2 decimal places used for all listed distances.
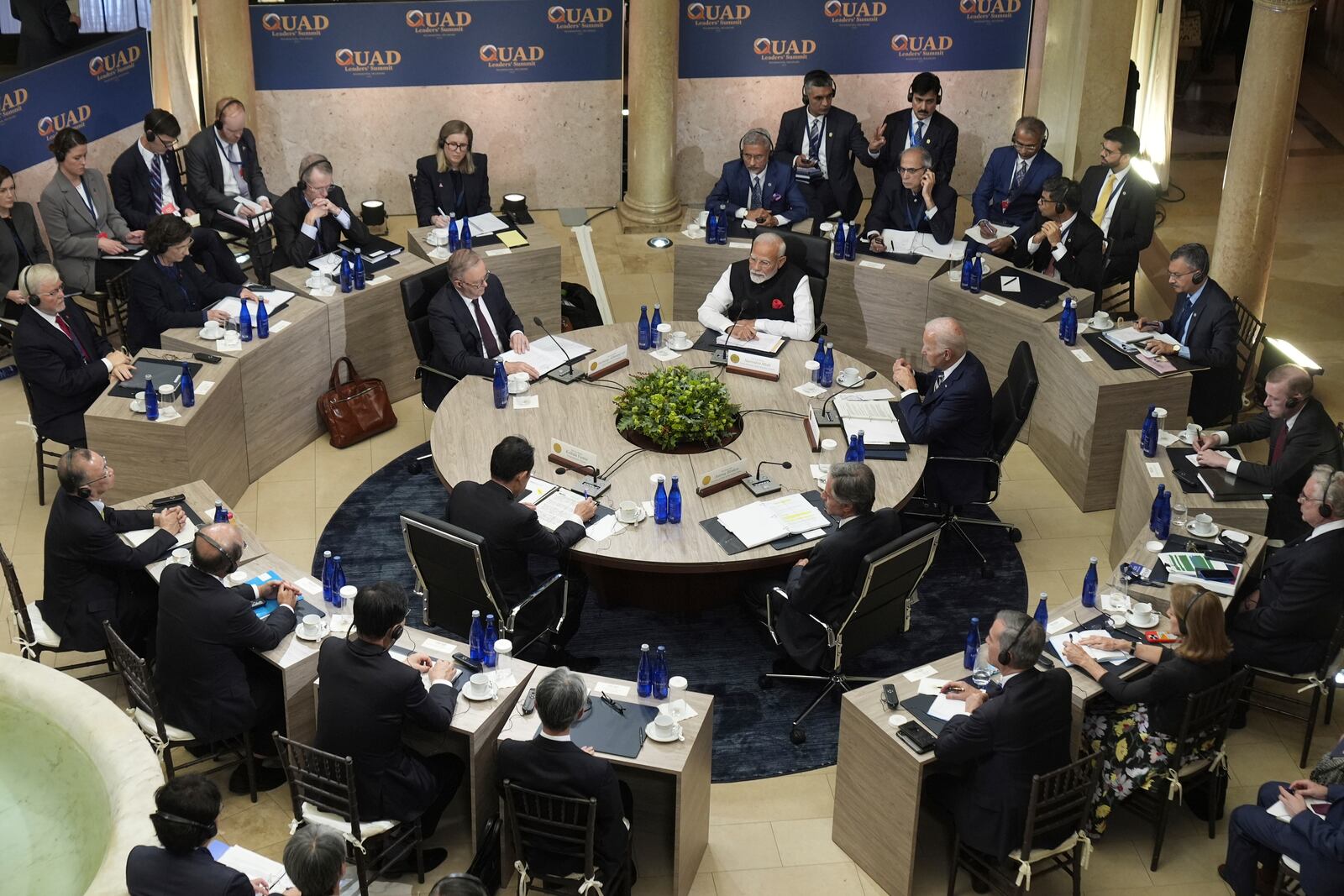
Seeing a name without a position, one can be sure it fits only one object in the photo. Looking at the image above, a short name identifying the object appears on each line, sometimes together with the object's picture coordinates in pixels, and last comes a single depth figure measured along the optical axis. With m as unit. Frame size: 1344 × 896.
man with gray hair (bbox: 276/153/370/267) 9.61
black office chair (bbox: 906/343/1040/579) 8.04
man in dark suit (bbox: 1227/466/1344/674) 6.60
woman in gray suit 9.75
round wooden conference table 7.07
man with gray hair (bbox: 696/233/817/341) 9.06
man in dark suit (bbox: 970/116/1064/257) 10.36
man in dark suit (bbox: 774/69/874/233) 11.24
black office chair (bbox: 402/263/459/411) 8.88
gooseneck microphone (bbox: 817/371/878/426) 8.09
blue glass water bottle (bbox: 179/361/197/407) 8.16
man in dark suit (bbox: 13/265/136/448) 8.27
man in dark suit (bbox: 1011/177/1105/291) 9.77
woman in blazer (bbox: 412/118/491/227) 10.27
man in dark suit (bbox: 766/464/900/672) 6.74
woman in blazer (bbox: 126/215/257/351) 8.73
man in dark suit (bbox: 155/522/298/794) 6.25
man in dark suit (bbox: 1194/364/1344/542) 7.52
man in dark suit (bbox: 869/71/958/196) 11.12
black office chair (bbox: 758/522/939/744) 6.64
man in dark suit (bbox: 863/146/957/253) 10.19
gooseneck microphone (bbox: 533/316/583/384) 8.49
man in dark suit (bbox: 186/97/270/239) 10.45
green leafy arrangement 7.70
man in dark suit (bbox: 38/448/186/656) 6.77
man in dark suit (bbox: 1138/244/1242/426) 8.63
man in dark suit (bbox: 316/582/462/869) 5.78
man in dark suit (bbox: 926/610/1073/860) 5.70
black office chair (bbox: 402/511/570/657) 6.71
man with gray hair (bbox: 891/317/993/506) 7.97
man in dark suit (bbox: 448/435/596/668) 6.84
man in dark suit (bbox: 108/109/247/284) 10.10
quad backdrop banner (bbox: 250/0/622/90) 11.84
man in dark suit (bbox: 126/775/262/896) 4.85
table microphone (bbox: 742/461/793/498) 7.47
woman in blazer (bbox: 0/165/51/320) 9.38
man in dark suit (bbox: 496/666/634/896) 5.40
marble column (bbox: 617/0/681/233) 11.84
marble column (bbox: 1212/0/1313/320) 9.12
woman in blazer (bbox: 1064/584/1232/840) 6.03
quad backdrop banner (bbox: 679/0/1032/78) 12.34
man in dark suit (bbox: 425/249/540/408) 8.73
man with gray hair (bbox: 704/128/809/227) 10.56
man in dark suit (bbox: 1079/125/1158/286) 10.05
